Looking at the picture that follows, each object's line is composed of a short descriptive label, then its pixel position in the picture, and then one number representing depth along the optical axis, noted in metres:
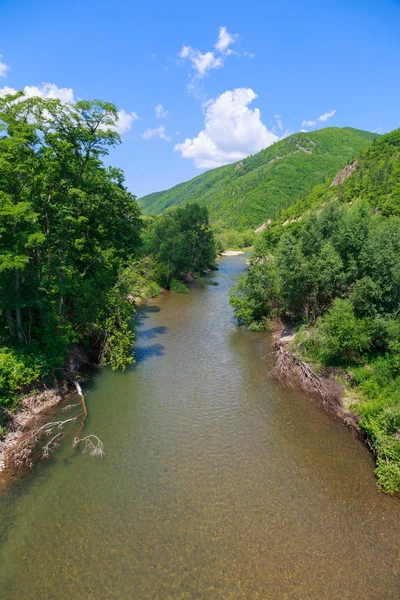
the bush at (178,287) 49.53
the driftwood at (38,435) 13.61
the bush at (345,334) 18.55
